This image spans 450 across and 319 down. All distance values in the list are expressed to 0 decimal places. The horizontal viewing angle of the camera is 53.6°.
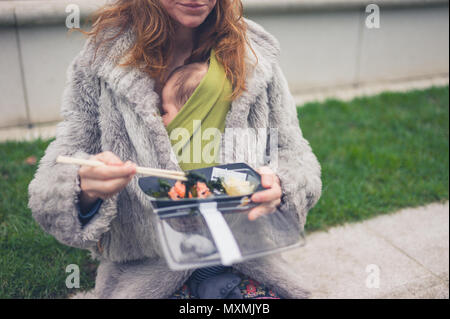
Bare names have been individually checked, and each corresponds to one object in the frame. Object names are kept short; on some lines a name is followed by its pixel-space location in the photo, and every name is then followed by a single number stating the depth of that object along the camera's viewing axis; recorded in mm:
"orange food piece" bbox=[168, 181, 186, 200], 1323
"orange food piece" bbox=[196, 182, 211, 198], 1325
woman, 1532
